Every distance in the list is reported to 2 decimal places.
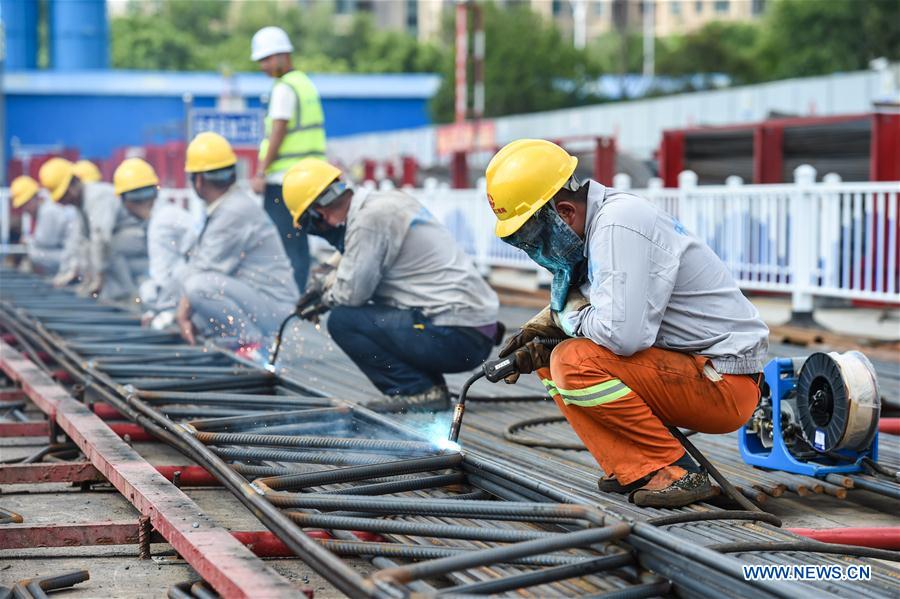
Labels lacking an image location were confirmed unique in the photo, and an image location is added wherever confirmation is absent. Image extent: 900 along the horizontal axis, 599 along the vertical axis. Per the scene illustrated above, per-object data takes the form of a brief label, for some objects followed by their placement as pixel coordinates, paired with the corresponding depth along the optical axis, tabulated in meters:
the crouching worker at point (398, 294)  12.46
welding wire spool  8.65
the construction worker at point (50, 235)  29.08
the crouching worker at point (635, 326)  8.18
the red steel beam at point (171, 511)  6.95
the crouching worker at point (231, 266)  16.44
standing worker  18.25
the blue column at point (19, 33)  87.50
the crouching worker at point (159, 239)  18.98
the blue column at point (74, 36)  86.94
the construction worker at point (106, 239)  23.16
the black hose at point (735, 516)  7.89
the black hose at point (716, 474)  8.46
